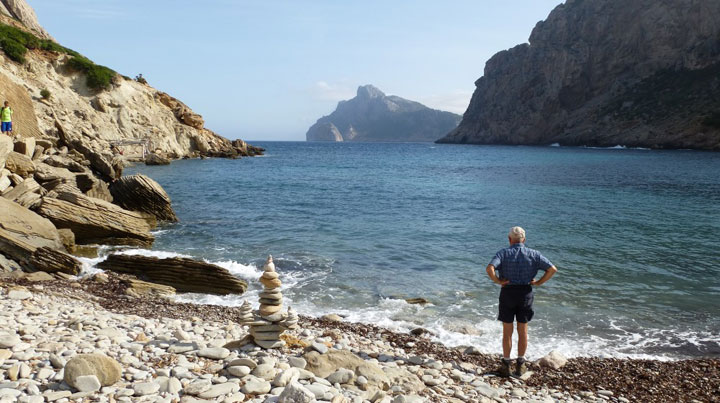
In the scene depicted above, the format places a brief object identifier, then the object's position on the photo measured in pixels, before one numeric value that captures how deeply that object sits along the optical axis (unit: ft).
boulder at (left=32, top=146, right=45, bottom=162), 77.47
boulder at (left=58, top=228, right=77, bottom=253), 53.42
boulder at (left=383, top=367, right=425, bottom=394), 23.38
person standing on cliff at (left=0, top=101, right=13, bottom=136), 84.92
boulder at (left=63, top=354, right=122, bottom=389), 19.40
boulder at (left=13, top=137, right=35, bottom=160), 72.33
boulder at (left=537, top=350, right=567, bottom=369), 29.40
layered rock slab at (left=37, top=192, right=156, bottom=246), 56.80
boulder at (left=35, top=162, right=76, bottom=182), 66.44
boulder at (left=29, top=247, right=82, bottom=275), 43.62
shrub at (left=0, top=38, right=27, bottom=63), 175.73
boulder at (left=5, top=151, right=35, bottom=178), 64.18
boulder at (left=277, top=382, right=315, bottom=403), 19.30
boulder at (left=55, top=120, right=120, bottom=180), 91.20
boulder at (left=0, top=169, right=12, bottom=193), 55.98
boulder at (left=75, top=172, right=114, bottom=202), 73.61
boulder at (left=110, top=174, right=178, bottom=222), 75.87
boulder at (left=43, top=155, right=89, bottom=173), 79.05
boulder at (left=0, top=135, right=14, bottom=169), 59.31
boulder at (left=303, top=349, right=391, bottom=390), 23.19
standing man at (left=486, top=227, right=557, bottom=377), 26.25
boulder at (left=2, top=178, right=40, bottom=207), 54.39
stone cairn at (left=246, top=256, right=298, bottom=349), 26.02
